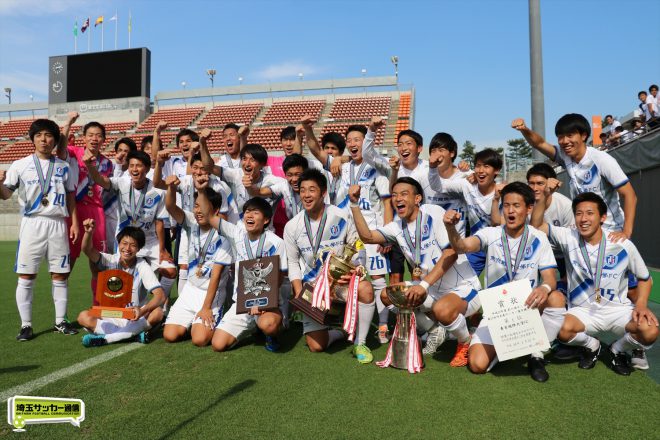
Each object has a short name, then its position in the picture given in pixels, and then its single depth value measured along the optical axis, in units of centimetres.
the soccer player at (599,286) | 365
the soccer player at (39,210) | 465
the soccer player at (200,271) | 450
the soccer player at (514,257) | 356
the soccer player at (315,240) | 418
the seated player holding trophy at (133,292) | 454
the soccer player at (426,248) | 394
